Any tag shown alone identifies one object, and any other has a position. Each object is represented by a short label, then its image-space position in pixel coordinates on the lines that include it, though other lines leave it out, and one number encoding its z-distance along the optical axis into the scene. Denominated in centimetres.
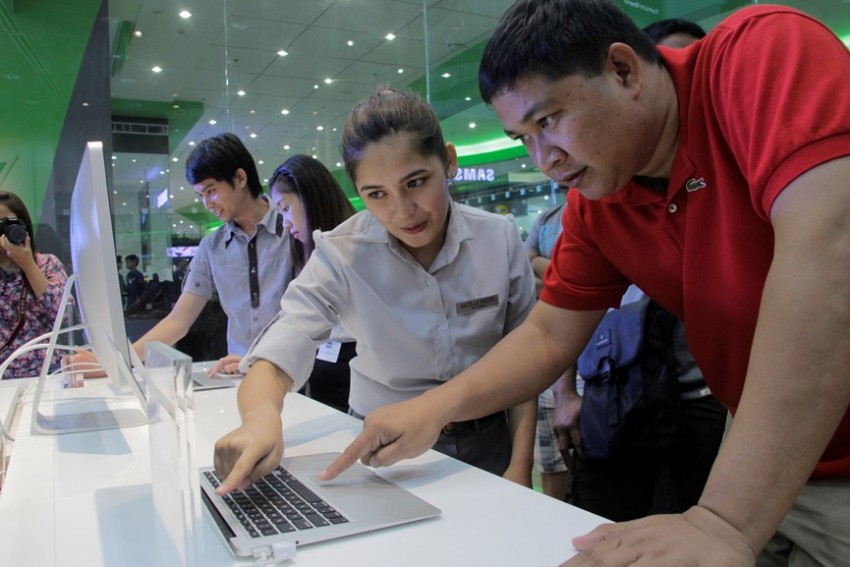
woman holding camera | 246
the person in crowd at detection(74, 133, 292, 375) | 239
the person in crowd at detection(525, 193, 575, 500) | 226
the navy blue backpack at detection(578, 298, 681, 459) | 152
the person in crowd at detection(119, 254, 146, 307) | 425
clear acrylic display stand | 48
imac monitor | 86
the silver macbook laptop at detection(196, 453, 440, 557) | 72
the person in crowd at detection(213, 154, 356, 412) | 214
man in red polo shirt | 58
